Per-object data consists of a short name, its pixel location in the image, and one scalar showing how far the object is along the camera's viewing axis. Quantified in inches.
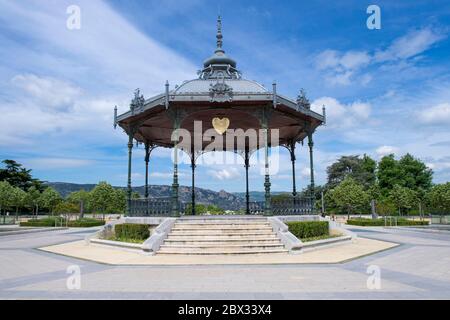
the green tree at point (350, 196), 2044.8
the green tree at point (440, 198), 1516.4
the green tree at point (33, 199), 2208.7
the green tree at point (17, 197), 1971.0
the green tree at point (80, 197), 2211.7
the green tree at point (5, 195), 1905.6
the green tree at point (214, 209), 994.5
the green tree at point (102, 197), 2084.2
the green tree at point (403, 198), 2027.2
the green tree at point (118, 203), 2145.7
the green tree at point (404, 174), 2555.1
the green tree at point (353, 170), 2866.6
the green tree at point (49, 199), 2353.6
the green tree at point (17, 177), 2720.7
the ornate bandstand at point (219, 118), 593.0
